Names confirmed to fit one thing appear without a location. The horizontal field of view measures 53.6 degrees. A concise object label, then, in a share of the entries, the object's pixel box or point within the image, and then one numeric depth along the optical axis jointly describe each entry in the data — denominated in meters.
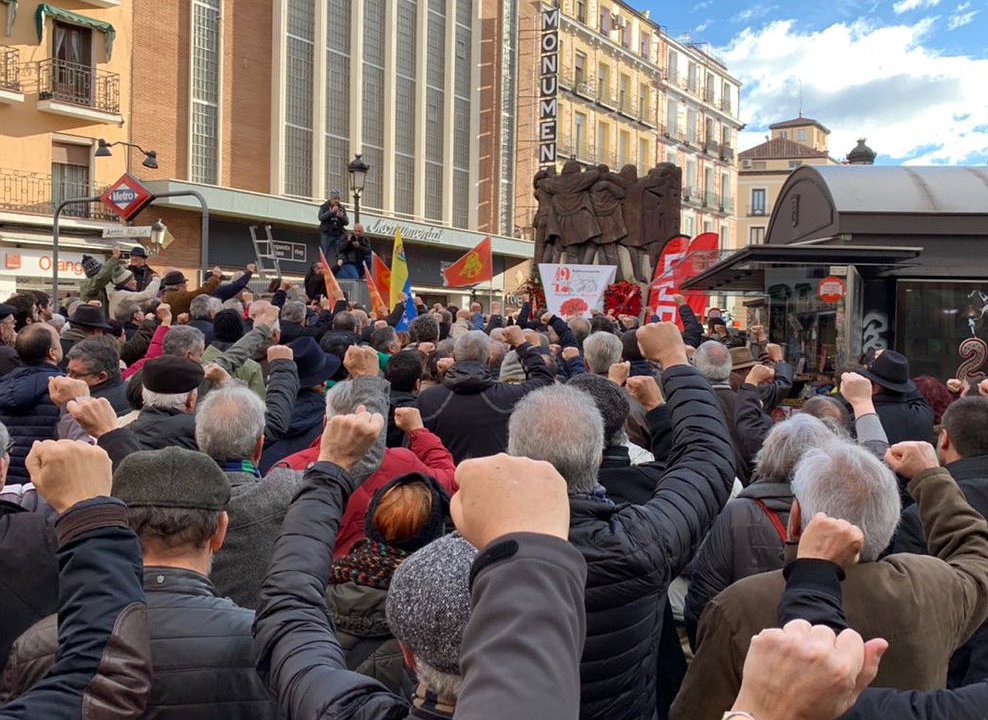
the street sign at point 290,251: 29.20
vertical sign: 37.97
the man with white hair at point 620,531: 2.38
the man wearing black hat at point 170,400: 4.22
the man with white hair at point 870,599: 2.29
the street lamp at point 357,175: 15.52
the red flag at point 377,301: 12.71
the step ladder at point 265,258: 28.47
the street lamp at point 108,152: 21.75
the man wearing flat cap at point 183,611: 2.21
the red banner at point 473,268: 14.80
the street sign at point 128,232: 17.77
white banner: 14.14
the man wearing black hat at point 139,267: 11.73
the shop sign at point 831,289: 9.27
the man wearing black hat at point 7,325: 7.21
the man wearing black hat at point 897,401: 5.30
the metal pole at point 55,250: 12.83
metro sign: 16.16
